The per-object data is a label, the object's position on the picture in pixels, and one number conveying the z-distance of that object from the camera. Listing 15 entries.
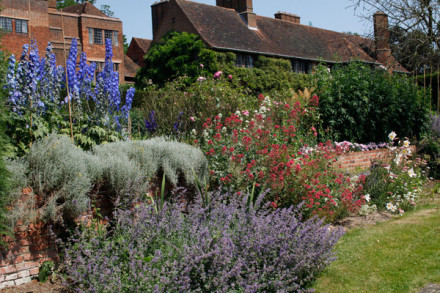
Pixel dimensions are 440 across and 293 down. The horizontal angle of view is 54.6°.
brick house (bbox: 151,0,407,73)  27.84
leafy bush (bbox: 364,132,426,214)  7.03
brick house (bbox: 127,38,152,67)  38.56
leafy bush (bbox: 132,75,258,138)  9.02
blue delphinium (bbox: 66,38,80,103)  5.96
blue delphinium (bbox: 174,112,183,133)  8.99
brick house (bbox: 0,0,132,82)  29.36
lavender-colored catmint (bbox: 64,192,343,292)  3.49
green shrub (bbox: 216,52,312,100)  26.11
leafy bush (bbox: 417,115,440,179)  9.67
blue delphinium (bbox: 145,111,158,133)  9.45
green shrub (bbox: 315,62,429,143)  9.98
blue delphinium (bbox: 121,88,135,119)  6.74
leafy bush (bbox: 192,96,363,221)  5.71
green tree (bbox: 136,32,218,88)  24.77
